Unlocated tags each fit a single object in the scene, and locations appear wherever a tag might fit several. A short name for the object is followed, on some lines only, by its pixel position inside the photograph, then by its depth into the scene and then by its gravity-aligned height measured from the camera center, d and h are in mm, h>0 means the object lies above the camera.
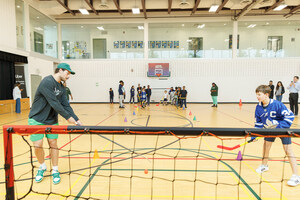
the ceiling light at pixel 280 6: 13826 +5916
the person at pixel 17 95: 10554 -407
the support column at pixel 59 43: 18095 +4319
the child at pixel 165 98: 16131 -1002
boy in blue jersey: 2727 -468
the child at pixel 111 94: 17153 -686
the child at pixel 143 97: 13667 -751
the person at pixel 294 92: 8570 -314
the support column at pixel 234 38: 17367 +4450
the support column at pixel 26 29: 13219 +4170
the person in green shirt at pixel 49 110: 2656 -328
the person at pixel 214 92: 13915 -447
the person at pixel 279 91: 10133 -302
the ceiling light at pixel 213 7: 13736 +5845
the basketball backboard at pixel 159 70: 17922 +1582
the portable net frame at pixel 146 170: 2008 -1465
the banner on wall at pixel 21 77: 12406 +744
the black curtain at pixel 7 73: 10959 +933
